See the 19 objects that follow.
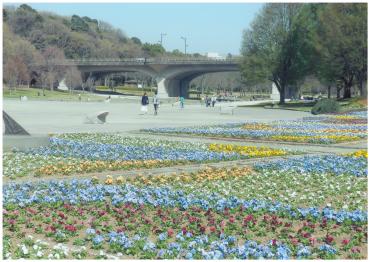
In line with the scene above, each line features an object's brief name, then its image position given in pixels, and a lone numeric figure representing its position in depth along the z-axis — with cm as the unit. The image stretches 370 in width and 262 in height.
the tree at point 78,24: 17212
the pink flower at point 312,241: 747
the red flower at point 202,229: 800
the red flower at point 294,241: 737
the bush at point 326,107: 4294
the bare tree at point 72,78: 11736
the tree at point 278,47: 6569
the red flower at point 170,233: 772
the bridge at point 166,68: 10469
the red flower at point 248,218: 847
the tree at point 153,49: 17112
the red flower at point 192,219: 847
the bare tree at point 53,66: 11240
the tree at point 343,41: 5747
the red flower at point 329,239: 752
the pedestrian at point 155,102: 4112
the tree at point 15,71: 9658
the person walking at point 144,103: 4103
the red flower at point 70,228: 793
